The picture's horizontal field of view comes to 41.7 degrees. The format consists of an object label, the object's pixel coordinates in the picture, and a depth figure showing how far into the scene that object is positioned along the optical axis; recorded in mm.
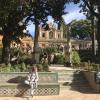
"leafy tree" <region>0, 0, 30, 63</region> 9178
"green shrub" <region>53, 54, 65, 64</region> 12839
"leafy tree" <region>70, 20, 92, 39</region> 34287
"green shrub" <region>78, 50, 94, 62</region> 13295
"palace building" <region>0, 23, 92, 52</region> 30360
